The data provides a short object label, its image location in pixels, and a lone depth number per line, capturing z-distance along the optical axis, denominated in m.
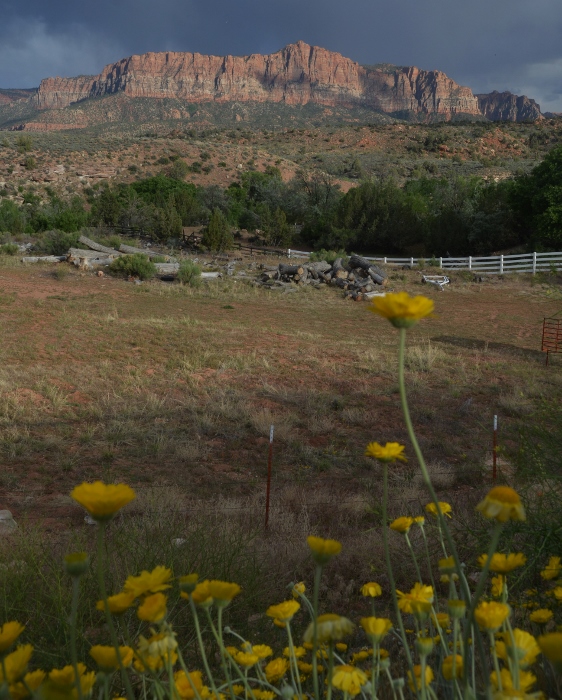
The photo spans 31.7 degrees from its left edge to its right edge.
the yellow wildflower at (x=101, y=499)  0.67
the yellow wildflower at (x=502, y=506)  0.67
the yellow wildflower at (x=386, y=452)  0.88
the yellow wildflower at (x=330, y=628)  0.70
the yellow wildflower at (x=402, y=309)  0.68
